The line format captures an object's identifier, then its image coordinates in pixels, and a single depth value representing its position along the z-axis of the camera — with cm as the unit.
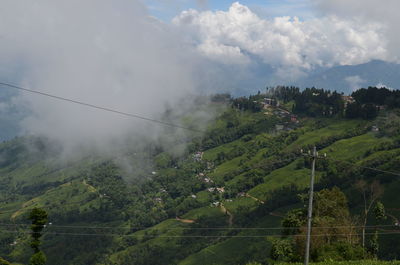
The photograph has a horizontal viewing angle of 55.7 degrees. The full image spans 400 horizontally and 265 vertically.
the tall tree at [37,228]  4512
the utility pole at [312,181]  2862
